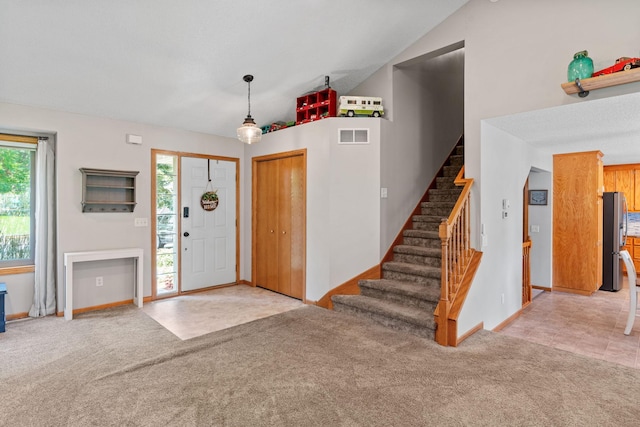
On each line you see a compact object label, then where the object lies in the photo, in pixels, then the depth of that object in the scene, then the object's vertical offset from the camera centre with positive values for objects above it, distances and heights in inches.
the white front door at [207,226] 203.2 -7.3
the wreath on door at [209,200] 208.7 +7.8
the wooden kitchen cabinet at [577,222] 215.5 -5.3
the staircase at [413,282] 143.3 -32.3
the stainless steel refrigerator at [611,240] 225.9 -17.1
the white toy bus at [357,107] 176.7 +52.6
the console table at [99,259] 155.8 -22.5
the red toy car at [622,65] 100.3 +42.4
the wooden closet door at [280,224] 192.5 -6.4
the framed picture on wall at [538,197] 229.1 +10.6
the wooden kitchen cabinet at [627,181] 262.4 +24.3
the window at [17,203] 159.2 +4.7
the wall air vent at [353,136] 175.0 +38.0
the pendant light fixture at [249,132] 157.5 +36.3
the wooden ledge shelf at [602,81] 99.3 +38.4
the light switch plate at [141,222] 184.3 -4.5
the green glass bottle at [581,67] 108.2 +44.7
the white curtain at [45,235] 159.6 -9.7
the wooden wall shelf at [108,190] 167.9 +11.5
